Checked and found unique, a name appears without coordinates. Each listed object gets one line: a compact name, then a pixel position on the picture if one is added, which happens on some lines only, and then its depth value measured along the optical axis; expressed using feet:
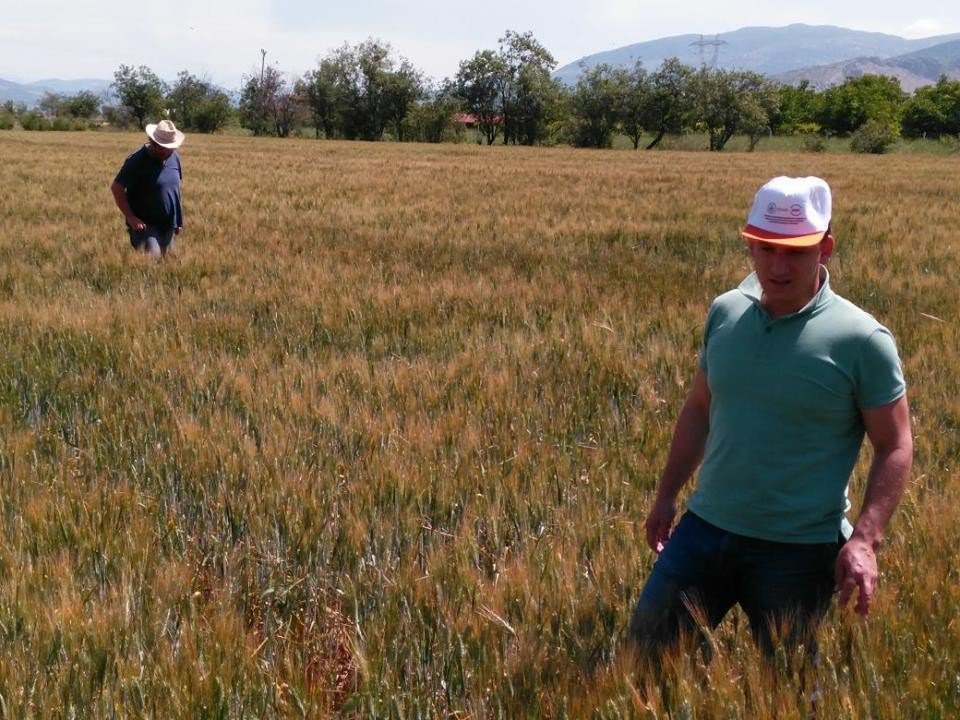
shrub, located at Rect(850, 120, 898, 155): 175.22
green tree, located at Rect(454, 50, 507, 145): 245.86
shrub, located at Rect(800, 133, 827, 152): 177.27
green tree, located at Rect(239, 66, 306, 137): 255.70
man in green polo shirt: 6.68
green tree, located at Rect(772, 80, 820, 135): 280.51
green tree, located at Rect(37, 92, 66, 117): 322.59
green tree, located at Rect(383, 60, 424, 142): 248.52
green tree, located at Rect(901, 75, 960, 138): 258.57
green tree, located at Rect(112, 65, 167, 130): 276.41
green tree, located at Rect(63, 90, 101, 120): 303.48
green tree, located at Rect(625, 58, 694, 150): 218.79
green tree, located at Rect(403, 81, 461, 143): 233.76
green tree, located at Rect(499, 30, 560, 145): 241.14
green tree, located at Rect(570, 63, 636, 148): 222.28
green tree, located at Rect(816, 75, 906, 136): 270.67
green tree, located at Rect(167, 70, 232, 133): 248.73
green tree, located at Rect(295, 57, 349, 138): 251.60
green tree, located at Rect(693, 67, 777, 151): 206.39
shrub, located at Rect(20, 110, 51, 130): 221.25
